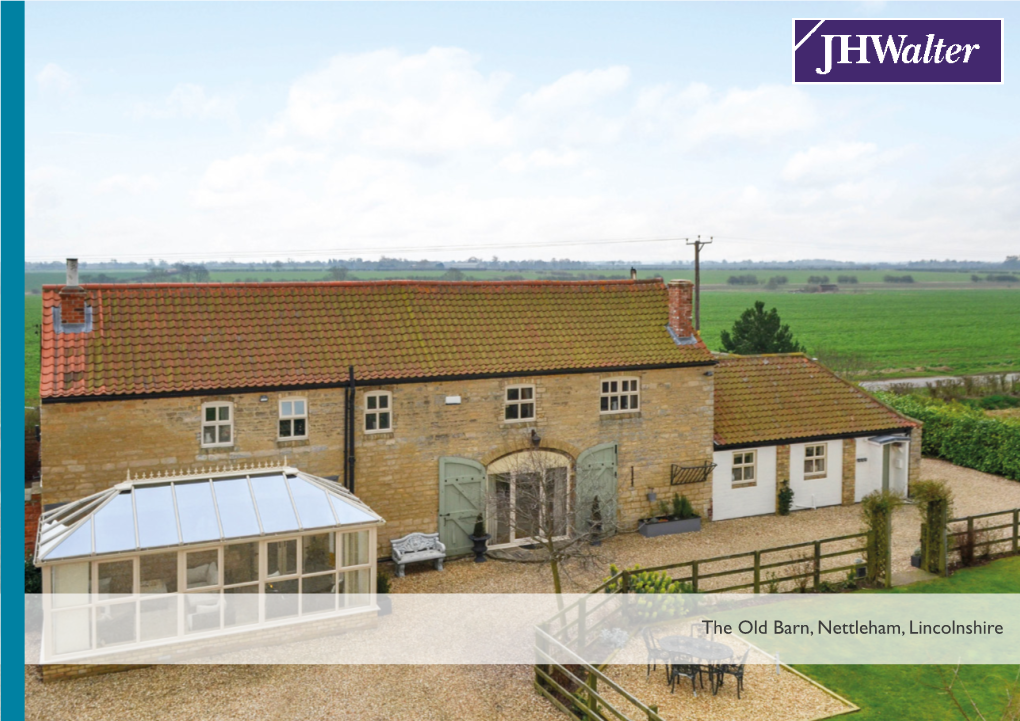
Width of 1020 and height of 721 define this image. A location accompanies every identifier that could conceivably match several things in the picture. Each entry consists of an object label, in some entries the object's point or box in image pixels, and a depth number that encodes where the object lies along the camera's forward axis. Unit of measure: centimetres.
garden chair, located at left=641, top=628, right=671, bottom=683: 1477
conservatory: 1502
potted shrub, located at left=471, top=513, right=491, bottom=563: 2088
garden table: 1403
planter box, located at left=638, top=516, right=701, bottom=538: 2270
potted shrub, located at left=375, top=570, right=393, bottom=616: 1786
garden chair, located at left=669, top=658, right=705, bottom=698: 1432
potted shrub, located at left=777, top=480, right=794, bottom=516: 2456
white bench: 1972
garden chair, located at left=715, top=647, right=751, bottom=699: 1411
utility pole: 3797
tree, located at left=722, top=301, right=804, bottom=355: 3722
